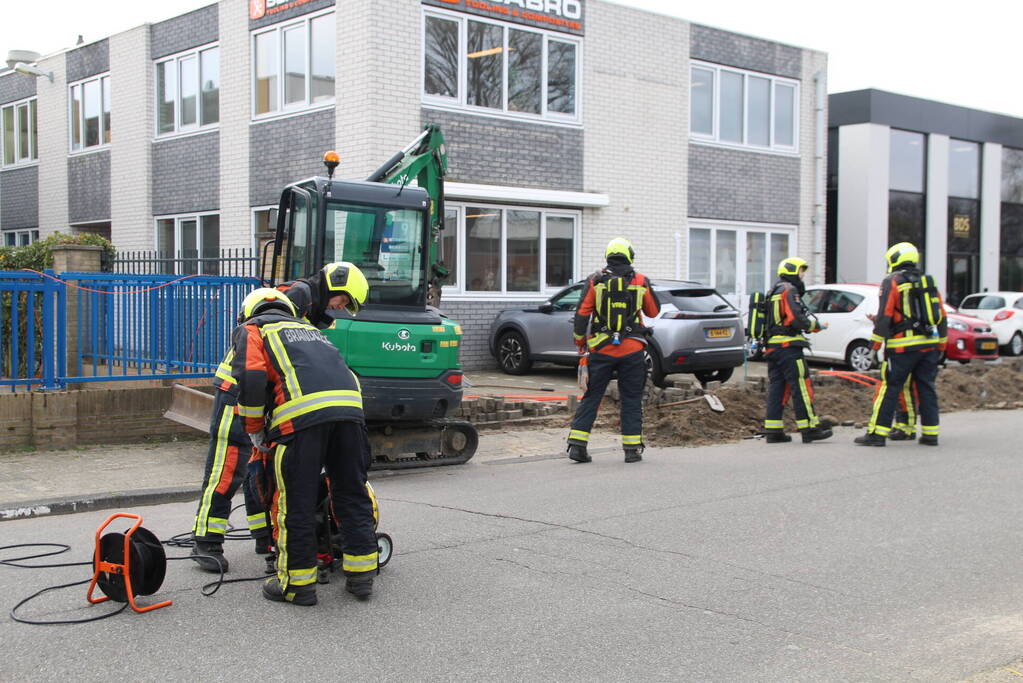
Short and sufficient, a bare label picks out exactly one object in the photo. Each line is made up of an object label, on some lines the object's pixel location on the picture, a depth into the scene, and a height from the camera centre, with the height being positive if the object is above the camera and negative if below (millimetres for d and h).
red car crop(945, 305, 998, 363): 18203 -833
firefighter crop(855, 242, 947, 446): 10703 -463
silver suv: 14297 -588
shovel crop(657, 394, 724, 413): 11947 -1284
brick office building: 17047 +3032
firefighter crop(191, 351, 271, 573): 5887 -1132
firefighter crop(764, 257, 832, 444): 11016 -676
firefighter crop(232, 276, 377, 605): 5156 -728
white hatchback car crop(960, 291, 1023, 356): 21828 -408
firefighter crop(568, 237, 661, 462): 9695 -450
